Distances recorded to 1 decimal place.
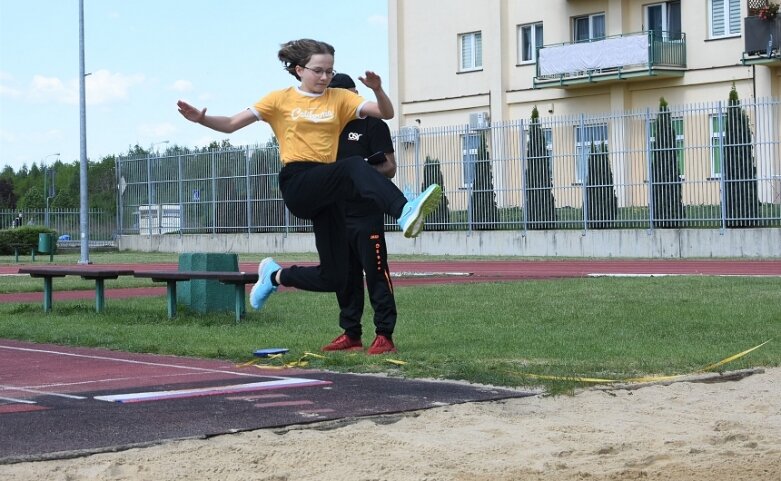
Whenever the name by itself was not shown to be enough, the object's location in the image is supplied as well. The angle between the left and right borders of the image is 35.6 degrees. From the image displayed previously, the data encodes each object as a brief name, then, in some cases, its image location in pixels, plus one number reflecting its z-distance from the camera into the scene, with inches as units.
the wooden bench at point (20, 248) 1381.6
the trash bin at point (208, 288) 507.2
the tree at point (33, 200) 3307.1
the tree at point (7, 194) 3833.7
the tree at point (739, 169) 1018.7
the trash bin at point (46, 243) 1324.3
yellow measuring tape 290.6
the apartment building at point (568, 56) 1429.6
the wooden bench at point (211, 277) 435.2
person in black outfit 339.6
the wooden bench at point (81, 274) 504.4
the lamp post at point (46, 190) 3271.4
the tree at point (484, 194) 1213.7
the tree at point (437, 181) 1259.8
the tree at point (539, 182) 1167.0
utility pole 1395.2
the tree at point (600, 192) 1116.5
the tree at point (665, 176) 1077.8
